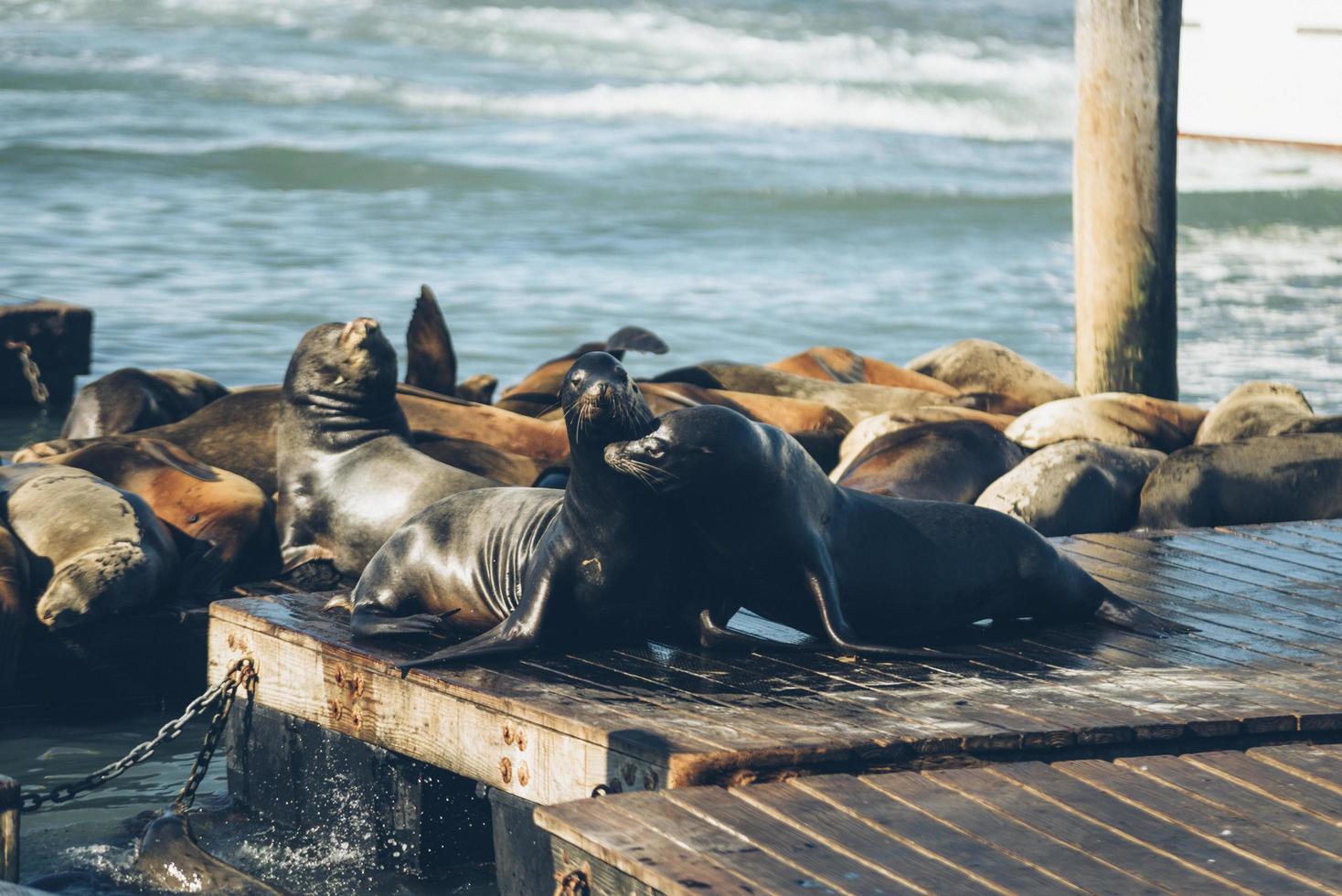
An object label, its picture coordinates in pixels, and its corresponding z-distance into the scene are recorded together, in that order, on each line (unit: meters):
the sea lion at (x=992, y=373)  17.69
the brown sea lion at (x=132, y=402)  15.05
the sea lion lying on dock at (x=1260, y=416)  14.61
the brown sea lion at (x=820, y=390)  16.84
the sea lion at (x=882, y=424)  14.88
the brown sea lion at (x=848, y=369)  18.05
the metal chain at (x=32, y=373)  19.55
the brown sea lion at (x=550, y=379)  16.11
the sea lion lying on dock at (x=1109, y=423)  14.80
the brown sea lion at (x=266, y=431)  13.85
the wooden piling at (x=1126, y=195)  15.40
